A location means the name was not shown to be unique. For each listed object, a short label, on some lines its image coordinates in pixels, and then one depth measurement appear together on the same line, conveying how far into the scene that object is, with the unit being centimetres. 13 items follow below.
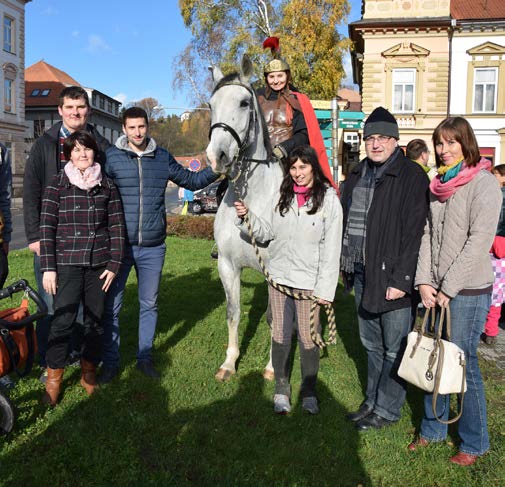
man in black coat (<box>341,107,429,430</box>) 327
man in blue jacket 417
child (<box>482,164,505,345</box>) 584
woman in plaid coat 371
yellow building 2459
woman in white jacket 357
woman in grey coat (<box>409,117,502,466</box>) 285
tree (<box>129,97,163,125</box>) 6614
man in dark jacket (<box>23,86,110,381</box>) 395
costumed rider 458
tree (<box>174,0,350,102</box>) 2409
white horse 356
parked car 2502
